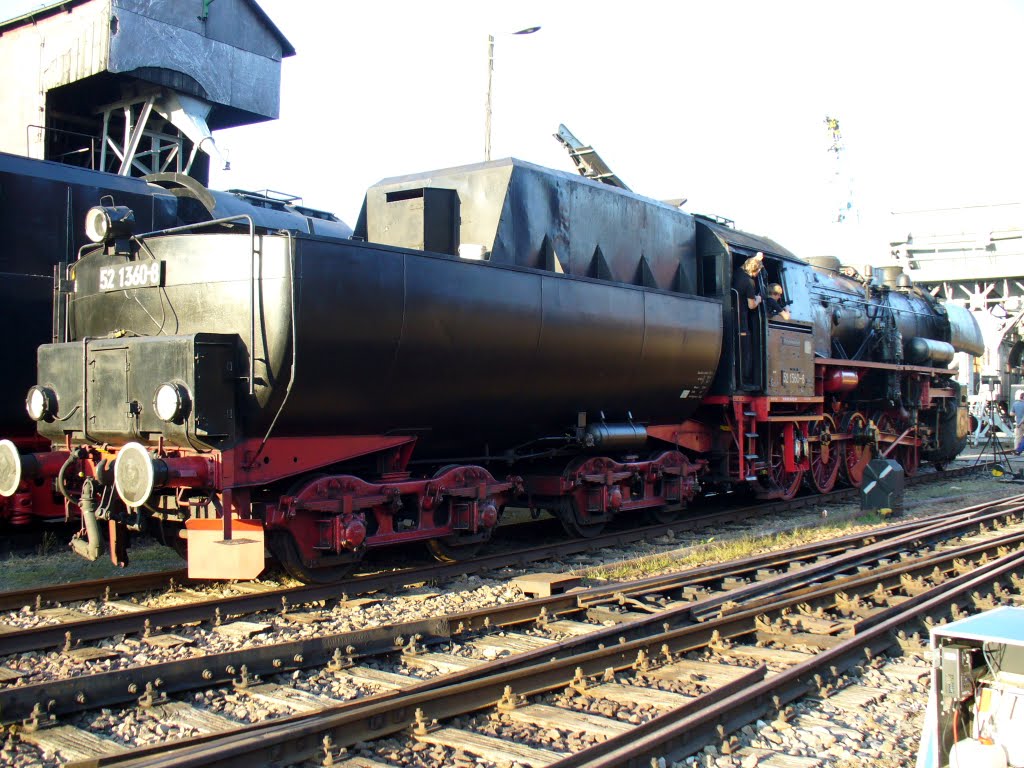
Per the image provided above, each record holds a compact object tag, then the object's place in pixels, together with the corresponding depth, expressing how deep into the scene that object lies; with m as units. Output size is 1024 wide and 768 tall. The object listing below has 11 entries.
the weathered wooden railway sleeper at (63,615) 6.26
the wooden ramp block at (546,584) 7.02
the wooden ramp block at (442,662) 5.25
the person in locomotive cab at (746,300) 11.59
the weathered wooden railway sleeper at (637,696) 4.66
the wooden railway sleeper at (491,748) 3.90
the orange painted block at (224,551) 6.42
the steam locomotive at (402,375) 6.54
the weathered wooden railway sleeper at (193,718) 4.24
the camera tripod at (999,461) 18.05
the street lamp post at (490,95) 15.80
